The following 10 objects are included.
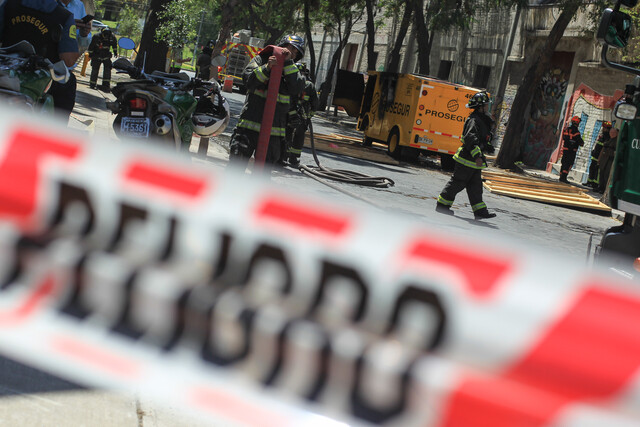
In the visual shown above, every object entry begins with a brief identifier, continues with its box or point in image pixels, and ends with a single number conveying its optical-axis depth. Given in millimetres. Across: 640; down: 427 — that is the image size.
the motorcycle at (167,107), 7711
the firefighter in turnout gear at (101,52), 21166
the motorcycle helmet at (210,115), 8867
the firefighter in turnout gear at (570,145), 23734
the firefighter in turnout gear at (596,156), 21719
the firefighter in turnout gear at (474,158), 11875
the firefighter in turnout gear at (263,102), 8820
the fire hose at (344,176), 13195
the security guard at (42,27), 6383
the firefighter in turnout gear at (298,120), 12605
